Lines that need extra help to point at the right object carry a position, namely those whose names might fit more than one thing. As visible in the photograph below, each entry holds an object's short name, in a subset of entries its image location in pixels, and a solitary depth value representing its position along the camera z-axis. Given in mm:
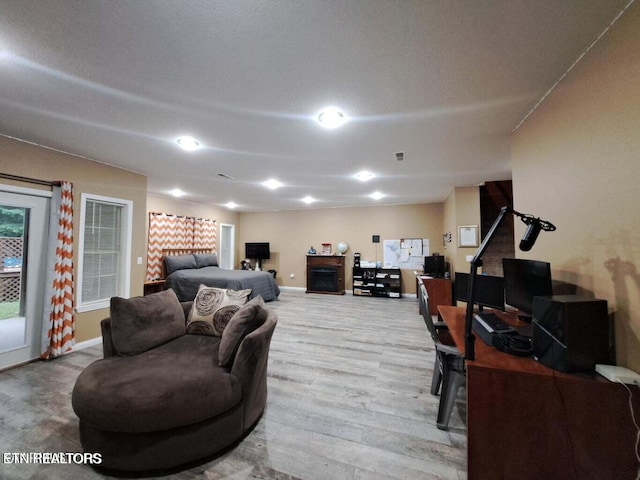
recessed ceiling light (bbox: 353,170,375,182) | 3785
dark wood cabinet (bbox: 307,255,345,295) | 6785
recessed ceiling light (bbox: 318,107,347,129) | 2035
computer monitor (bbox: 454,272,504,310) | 2529
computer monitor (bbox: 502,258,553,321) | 1657
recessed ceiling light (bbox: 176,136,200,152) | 2598
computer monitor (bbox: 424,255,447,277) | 5191
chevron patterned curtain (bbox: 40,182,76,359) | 2818
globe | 6883
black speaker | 1206
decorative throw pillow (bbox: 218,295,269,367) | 1735
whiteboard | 6324
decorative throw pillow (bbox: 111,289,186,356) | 1850
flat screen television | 7602
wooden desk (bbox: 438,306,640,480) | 1117
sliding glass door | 2625
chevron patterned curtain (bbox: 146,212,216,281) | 5383
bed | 5025
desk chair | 1747
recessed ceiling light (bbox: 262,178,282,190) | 4301
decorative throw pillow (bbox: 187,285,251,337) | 2234
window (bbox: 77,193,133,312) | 3209
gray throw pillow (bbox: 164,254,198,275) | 5469
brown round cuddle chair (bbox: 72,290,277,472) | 1404
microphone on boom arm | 1345
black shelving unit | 6363
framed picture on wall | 4366
